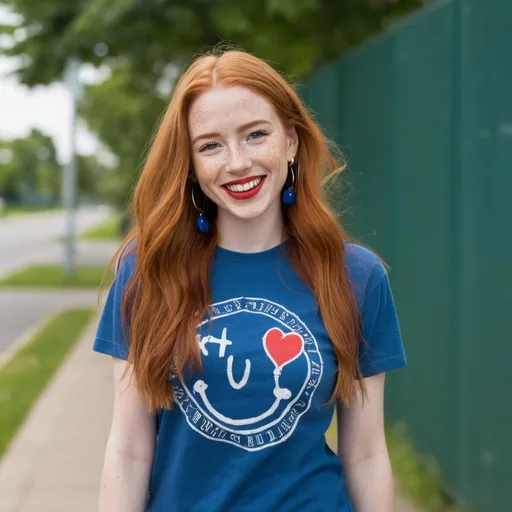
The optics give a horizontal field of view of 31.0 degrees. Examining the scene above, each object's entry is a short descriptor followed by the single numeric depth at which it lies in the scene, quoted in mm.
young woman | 1930
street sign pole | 18453
